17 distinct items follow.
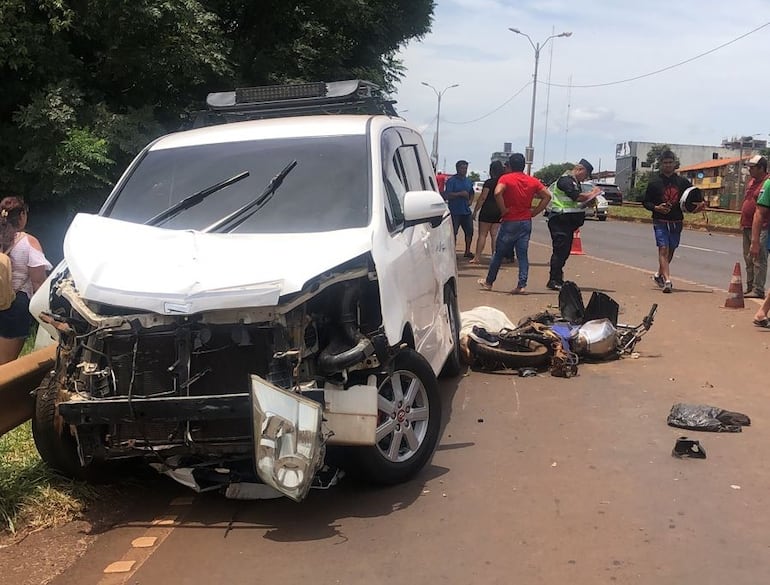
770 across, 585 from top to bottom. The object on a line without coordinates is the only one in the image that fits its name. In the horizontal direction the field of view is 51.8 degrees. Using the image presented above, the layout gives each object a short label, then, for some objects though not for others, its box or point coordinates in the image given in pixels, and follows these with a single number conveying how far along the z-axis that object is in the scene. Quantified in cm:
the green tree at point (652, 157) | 8431
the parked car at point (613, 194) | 4831
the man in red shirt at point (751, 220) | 1055
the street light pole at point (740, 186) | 4397
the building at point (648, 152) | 8559
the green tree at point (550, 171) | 11118
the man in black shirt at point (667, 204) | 1112
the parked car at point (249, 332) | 379
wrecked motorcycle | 711
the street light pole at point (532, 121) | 4270
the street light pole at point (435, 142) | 7675
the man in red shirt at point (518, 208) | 1080
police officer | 1123
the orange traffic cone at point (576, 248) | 1703
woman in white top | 605
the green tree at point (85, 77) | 1036
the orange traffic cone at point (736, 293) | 995
